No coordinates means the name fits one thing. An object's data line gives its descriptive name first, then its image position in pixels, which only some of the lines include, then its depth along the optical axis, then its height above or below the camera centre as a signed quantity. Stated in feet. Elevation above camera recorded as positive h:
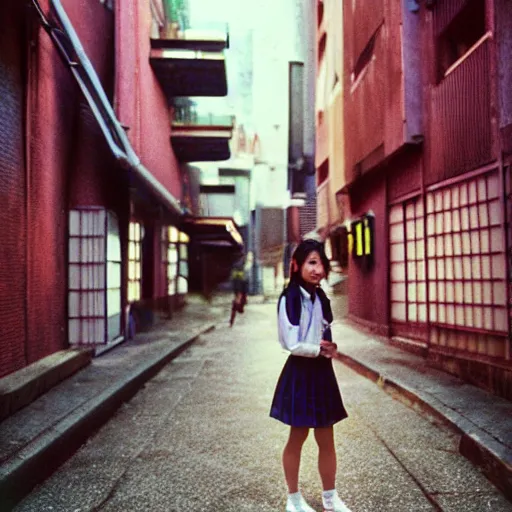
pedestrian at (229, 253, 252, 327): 72.05 -2.28
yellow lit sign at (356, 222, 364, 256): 52.65 +2.65
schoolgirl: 12.15 -2.20
